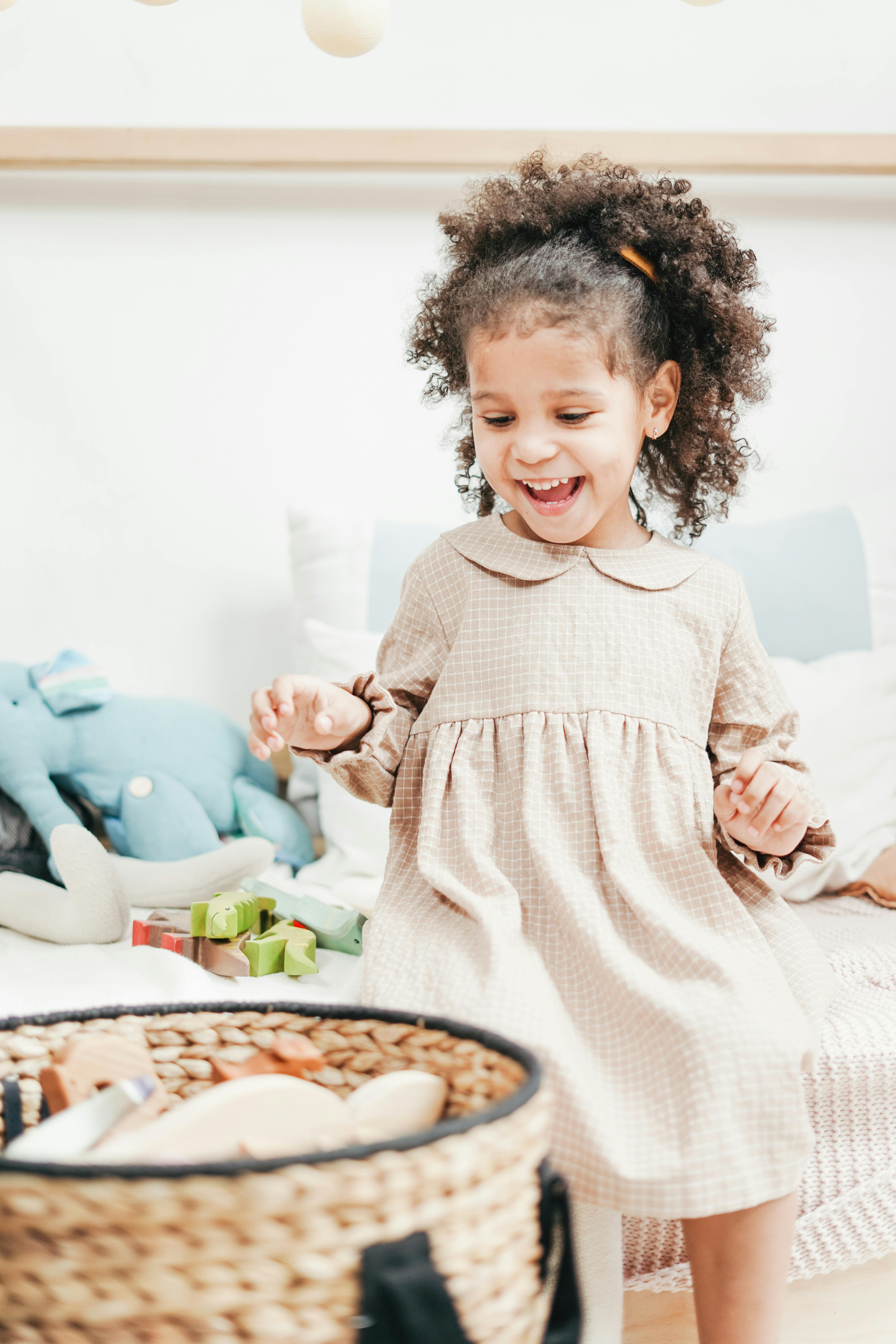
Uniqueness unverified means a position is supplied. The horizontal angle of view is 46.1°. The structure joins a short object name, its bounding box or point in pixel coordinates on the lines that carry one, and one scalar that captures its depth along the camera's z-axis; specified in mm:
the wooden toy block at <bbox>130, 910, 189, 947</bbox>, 939
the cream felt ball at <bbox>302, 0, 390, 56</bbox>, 954
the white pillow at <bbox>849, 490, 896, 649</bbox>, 1274
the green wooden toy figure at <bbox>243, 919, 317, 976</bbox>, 866
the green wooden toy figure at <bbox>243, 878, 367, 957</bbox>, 930
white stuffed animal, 956
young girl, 627
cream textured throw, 750
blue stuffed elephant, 1134
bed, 764
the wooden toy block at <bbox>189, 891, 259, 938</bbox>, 897
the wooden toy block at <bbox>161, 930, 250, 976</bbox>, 876
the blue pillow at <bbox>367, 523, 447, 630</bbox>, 1275
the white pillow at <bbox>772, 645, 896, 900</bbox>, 1130
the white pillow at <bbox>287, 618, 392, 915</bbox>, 1107
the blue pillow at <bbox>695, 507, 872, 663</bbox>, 1251
